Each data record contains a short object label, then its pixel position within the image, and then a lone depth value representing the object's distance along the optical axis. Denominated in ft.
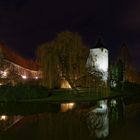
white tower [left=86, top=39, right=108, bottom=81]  106.34
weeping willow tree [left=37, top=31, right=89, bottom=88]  57.58
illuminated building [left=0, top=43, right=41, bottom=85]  75.06
